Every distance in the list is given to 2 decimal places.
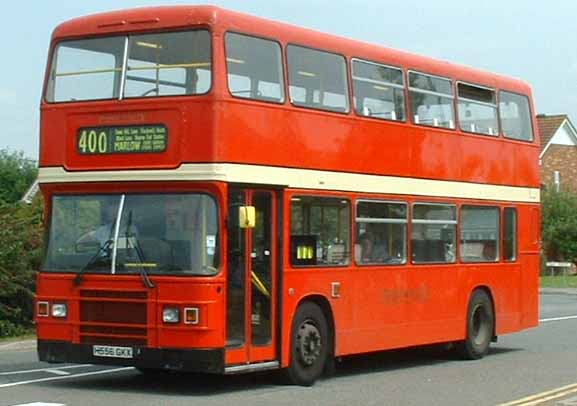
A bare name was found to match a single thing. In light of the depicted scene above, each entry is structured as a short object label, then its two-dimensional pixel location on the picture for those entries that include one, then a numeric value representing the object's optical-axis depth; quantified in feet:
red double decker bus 48.08
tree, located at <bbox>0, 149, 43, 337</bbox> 75.82
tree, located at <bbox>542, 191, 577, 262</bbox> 193.67
